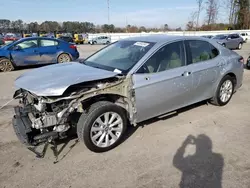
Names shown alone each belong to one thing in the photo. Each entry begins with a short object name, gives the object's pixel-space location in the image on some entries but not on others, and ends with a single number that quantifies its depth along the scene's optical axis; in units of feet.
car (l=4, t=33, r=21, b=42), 120.63
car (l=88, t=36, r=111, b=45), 125.49
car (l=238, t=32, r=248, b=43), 116.14
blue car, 32.78
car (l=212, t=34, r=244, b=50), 70.46
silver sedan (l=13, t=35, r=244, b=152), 9.95
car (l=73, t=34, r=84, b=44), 134.77
